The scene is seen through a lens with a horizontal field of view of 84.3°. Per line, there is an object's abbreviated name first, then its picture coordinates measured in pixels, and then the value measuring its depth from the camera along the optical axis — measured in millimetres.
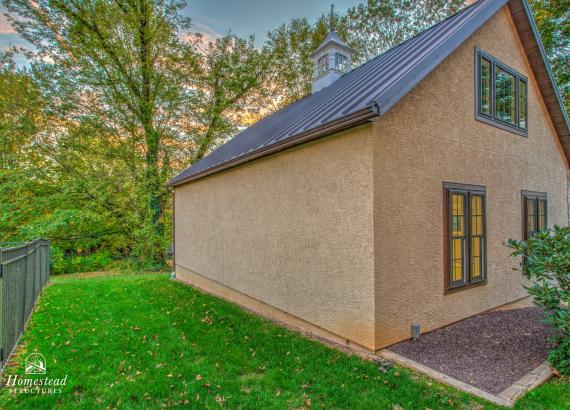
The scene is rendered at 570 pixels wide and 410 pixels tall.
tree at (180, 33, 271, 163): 17781
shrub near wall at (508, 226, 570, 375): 3826
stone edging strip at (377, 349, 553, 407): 3237
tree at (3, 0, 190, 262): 14656
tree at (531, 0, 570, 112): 13711
